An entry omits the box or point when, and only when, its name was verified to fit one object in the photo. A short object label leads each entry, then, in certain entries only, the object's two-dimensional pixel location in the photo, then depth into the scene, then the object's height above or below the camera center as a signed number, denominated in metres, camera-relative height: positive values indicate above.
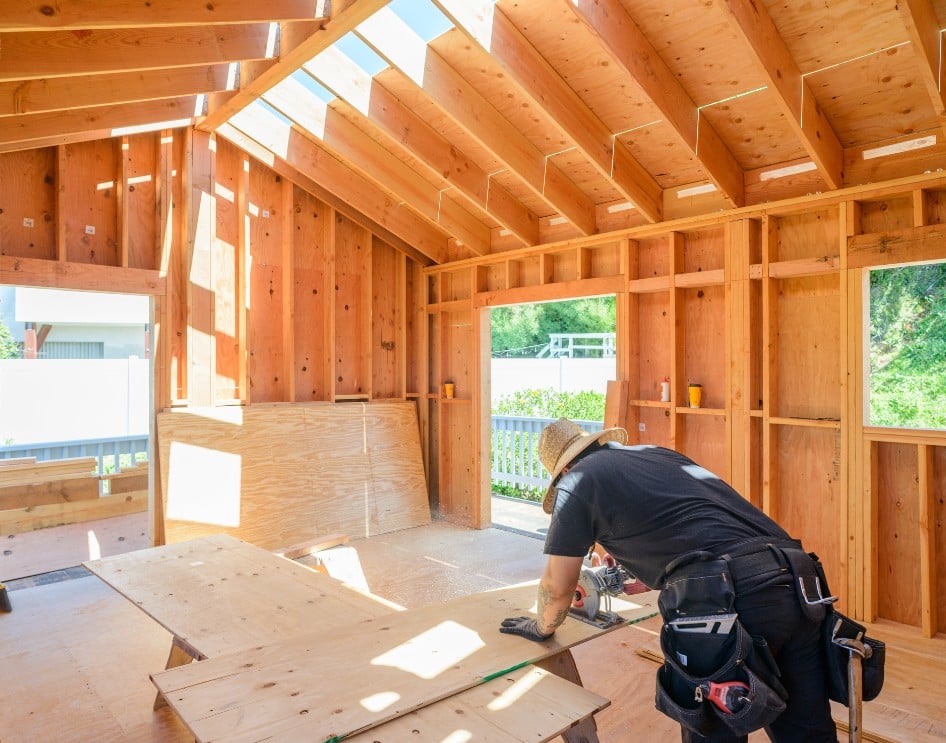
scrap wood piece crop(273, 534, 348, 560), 4.45 -1.23
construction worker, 1.71 -0.60
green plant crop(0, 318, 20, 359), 15.49 +0.98
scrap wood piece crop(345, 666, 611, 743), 1.62 -0.94
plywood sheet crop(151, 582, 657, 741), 1.68 -0.93
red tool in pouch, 1.64 -0.85
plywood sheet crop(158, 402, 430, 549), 5.30 -0.87
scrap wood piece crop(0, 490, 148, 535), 5.85 -1.32
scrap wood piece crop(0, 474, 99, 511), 5.89 -1.09
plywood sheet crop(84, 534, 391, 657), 2.47 -1.00
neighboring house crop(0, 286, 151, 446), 10.55 -0.04
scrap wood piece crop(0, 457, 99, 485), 6.06 -0.90
